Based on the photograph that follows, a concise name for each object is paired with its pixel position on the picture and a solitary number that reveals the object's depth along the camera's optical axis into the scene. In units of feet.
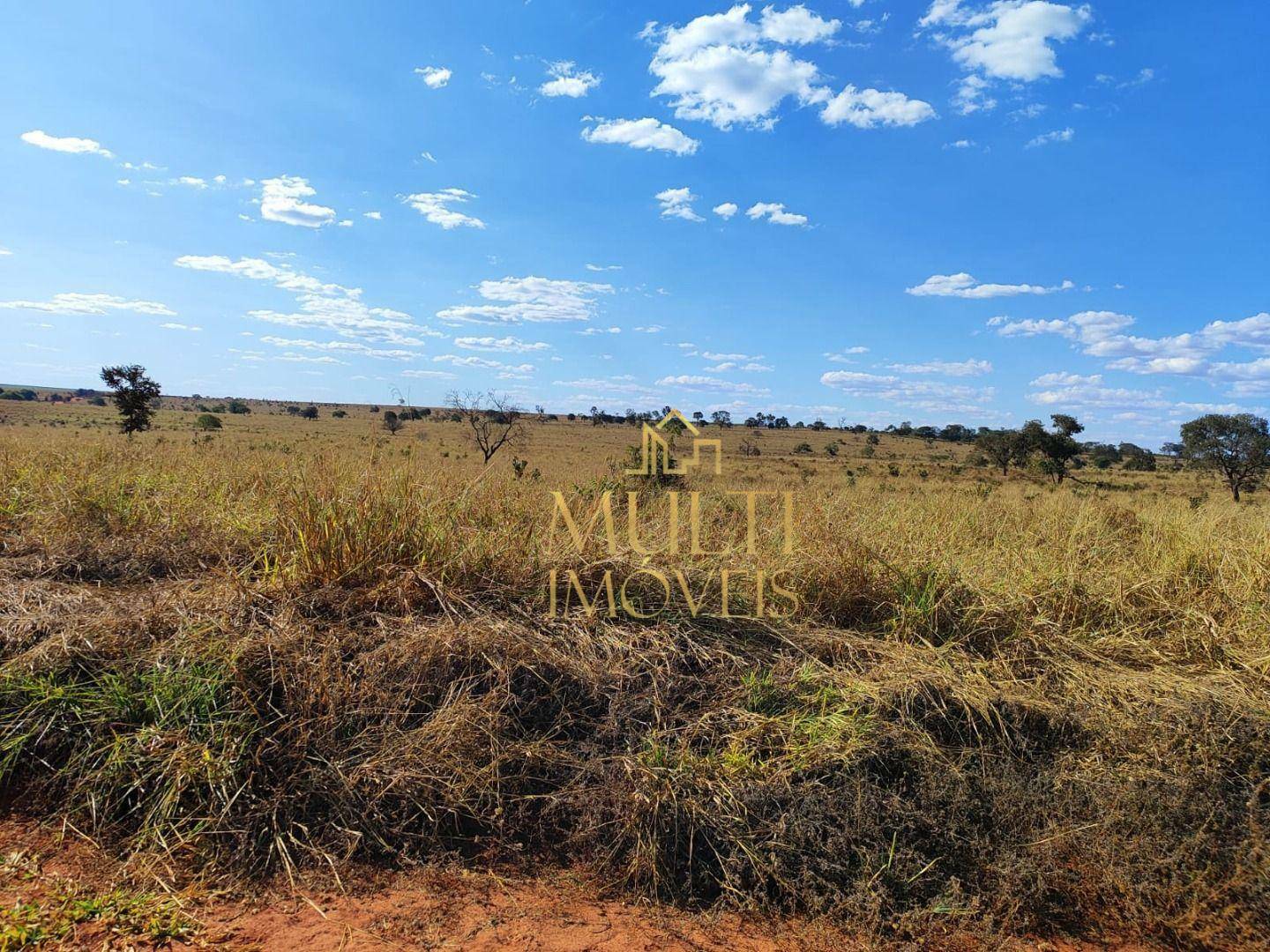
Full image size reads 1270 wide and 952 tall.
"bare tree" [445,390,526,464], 88.48
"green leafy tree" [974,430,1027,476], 111.45
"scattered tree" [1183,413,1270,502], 85.51
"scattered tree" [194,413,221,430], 119.24
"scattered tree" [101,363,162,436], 78.64
